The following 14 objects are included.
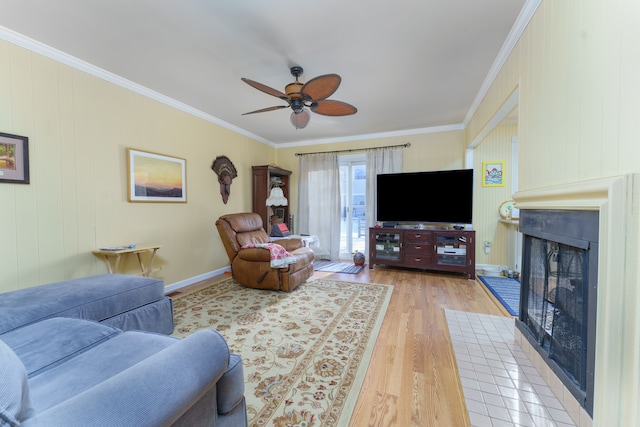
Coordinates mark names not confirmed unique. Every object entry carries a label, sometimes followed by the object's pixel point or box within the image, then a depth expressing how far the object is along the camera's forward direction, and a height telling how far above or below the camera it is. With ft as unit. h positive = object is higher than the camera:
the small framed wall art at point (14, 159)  6.62 +1.23
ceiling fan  6.56 +3.13
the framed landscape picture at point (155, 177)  9.48 +1.15
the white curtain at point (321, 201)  16.48 +0.36
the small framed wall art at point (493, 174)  13.57 +1.76
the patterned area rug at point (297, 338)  4.55 -3.45
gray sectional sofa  1.86 -1.89
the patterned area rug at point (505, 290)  8.84 -3.37
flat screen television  12.75 +0.52
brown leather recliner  10.25 -2.22
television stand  12.35 -2.13
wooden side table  8.20 -1.64
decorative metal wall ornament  13.20 +1.77
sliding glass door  16.55 +0.17
